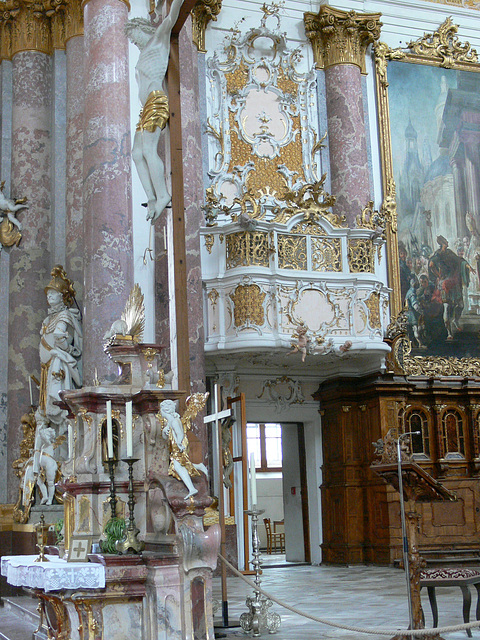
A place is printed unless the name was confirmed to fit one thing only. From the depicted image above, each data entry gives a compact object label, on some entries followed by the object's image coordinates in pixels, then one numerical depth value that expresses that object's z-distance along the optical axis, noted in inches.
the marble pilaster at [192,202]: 478.0
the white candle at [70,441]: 262.1
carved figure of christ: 283.7
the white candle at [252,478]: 255.4
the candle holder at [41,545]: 250.2
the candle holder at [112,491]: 239.8
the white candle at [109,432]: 238.1
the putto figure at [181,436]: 237.5
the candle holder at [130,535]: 230.7
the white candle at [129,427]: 228.1
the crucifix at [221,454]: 303.6
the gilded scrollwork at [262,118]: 622.5
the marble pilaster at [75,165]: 505.7
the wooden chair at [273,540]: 791.5
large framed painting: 647.1
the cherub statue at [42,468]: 427.2
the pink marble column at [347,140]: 627.5
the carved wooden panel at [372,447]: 587.2
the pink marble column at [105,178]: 425.1
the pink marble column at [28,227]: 508.1
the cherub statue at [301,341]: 536.1
